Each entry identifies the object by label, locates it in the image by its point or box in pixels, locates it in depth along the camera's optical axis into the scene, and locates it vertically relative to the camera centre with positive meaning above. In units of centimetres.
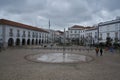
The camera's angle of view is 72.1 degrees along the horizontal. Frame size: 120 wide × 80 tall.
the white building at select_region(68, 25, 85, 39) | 4947 +501
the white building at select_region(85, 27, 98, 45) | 3229 +153
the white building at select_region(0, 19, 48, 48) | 2331 +161
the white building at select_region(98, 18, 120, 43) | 2434 +310
